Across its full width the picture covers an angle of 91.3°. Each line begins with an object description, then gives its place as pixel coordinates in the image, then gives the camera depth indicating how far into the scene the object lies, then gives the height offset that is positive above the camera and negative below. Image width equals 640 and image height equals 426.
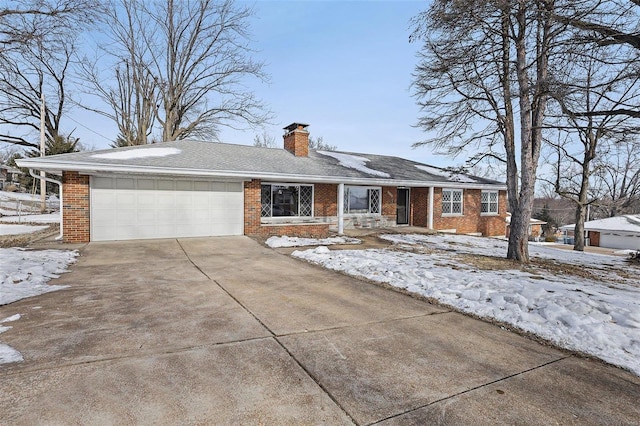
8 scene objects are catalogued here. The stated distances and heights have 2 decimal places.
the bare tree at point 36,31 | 9.80 +5.57
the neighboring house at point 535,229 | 38.97 -2.64
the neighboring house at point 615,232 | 25.92 -1.95
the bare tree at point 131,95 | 22.11 +8.31
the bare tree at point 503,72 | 7.00 +3.86
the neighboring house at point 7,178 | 36.16 +2.78
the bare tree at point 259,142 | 39.53 +8.01
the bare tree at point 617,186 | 18.58 +2.37
